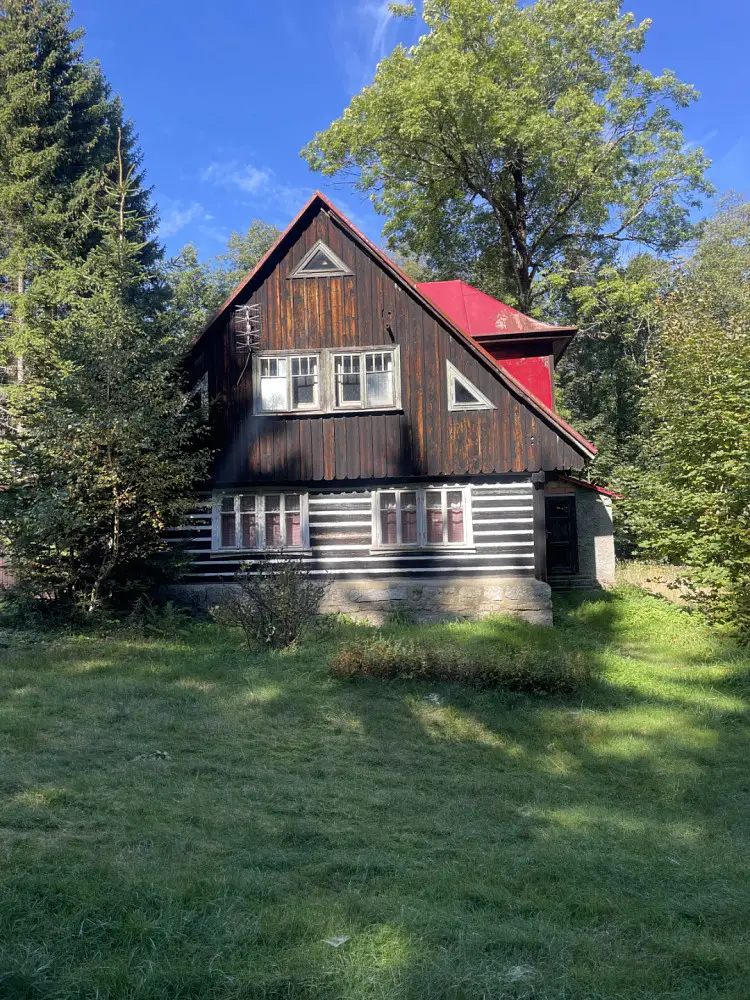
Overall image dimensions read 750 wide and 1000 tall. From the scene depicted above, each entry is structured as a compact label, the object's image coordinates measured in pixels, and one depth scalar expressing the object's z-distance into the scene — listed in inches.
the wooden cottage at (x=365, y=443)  593.6
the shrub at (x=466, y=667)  379.2
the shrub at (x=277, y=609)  461.7
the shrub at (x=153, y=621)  520.7
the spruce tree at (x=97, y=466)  502.6
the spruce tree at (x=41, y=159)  948.6
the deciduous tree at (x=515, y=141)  971.3
